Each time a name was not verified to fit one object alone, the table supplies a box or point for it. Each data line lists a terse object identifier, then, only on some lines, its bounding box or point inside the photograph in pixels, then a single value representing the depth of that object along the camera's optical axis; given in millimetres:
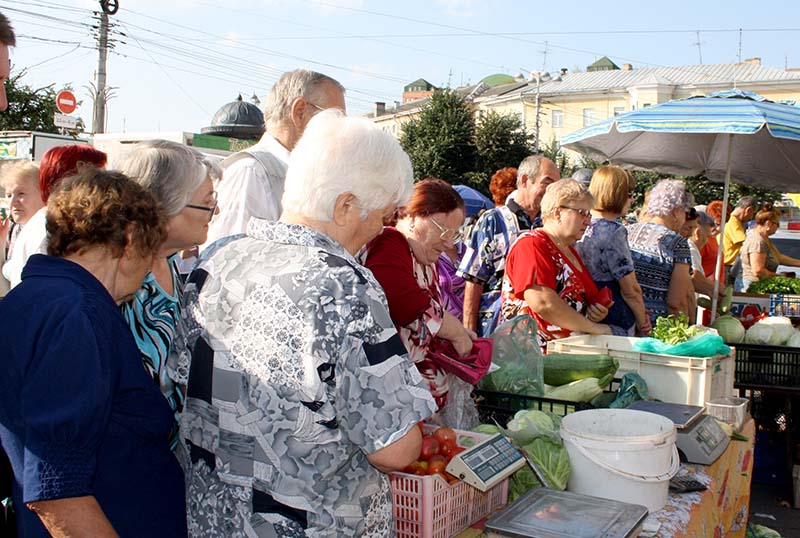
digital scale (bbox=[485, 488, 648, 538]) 1671
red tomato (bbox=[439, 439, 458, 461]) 1871
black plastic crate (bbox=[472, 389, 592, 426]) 2562
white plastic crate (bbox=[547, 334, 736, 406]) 2994
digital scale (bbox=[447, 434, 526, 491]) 1798
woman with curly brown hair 1372
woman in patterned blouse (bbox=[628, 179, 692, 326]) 4477
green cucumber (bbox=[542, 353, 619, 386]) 2912
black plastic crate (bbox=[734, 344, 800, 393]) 4020
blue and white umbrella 4336
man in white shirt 2682
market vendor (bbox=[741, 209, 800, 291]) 8086
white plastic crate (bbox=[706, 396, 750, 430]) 2945
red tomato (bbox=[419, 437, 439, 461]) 1835
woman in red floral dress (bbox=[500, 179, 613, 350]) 3391
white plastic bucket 2033
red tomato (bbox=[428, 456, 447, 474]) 1778
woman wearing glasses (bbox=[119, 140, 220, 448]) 1899
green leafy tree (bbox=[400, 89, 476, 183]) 29812
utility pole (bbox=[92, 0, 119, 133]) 15177
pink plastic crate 1706
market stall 1875
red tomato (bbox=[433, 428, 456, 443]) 1889
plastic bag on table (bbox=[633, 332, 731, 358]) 3047
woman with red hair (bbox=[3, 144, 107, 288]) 2361
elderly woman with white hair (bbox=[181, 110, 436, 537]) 1399
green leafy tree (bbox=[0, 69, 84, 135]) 18359
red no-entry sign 14805
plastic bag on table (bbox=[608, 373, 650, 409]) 2764
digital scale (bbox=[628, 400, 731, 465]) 2484
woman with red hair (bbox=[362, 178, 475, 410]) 2389
